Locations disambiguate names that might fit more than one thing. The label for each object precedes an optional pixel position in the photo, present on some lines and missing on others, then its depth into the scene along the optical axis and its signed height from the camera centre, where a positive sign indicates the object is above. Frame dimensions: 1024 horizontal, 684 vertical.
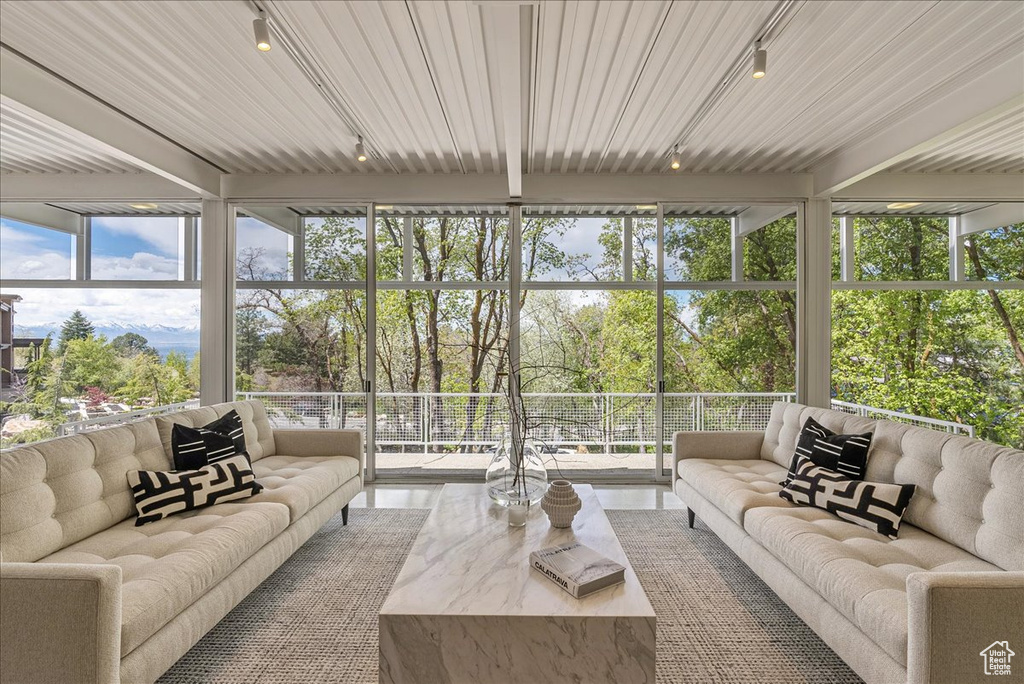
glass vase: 2.42 -0.67
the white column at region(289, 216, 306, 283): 4.59 +0.85
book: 1.68 -0.80
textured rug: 1.93 -1.26
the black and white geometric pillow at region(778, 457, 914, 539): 2.21 -0.73
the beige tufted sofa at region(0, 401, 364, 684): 1.42 -0.81
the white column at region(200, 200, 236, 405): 4.52 +0.37
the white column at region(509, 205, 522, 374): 4.53 +0.63
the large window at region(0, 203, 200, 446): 4.52 +0.30
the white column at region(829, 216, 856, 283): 4.49 +0.85
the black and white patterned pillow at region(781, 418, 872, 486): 2.57 -0.58
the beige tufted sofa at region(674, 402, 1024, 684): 1.40 -0.82
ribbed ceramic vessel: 2.21 -0.72
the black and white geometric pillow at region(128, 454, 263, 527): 2.30 -0.71
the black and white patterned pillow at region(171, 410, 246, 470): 2.58 -0.55
